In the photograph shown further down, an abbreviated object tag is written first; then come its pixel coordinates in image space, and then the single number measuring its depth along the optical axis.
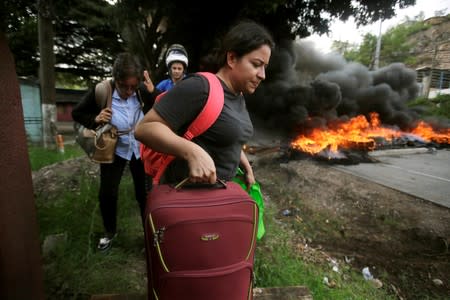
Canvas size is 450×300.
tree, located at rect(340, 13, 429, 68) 29.59
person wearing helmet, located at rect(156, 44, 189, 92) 3.58
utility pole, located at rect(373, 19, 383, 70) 20.06
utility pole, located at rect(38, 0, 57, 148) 8.48
